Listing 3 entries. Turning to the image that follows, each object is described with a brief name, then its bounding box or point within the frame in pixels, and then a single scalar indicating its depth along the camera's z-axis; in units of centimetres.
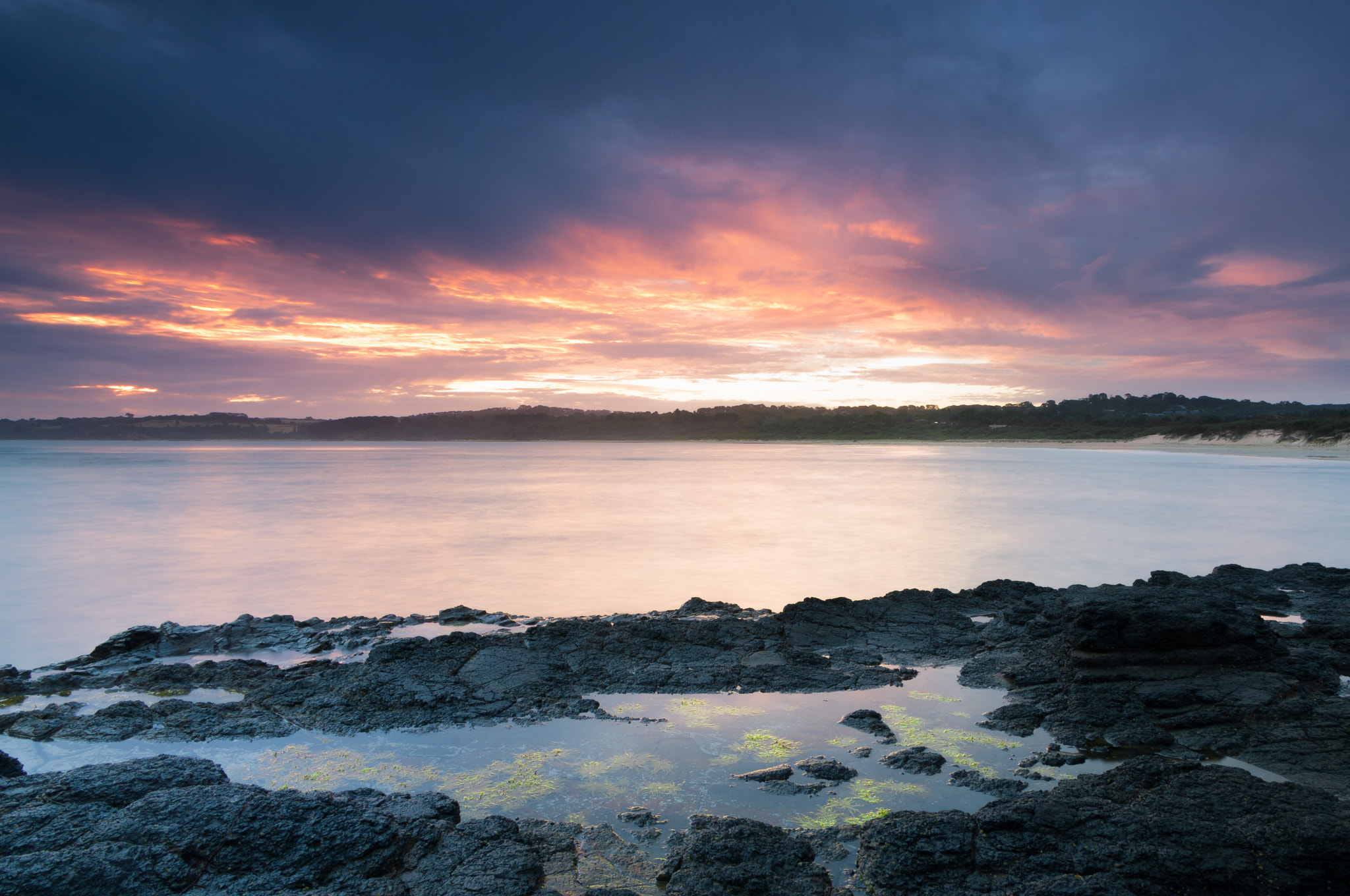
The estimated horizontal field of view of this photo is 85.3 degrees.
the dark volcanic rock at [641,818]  323
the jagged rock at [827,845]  291
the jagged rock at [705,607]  747
